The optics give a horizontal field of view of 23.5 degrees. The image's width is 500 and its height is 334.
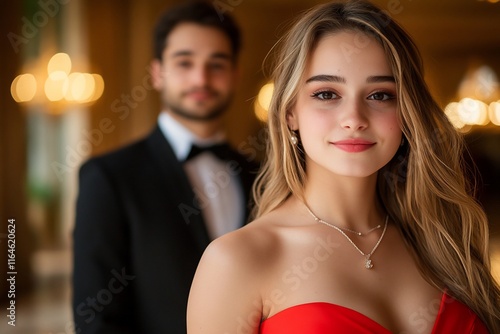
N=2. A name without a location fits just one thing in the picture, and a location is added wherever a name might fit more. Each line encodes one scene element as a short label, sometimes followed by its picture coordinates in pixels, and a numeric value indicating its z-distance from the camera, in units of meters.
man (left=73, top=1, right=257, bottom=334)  1.61
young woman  1.23
